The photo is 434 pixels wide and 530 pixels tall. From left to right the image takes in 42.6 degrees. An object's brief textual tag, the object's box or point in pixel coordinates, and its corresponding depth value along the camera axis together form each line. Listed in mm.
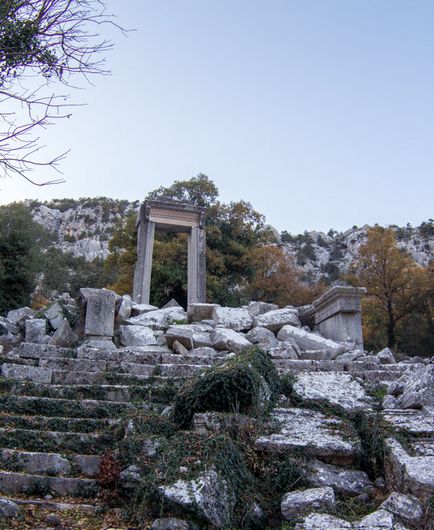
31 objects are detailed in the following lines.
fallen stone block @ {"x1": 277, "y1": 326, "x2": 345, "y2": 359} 9758
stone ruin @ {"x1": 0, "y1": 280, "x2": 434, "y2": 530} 3807
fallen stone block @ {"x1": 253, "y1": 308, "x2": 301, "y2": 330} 11078
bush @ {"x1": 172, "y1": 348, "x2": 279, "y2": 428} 4952
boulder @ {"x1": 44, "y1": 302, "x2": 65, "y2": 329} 10040
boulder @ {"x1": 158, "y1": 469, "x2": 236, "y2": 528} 3674
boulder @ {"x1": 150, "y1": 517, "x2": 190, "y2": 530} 3617
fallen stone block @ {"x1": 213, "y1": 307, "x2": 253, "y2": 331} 10797
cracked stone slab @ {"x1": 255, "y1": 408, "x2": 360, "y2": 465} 4539
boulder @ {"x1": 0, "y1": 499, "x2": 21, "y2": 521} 3850
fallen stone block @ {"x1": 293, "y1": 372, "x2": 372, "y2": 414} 5625
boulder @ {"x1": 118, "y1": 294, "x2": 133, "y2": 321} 10993
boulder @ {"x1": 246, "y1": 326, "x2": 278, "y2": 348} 10111
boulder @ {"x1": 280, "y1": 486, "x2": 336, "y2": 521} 3710
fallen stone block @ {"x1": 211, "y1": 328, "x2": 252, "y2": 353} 9141
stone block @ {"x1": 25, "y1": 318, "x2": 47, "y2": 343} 9289
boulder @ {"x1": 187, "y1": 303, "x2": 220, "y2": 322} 11578
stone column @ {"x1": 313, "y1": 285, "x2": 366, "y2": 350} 10766
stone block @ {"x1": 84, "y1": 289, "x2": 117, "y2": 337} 9484
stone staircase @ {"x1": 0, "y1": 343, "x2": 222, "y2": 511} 4520
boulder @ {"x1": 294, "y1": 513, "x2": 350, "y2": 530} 3377
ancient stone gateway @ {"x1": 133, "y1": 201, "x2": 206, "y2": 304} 15750
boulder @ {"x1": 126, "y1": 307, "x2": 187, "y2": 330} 10770
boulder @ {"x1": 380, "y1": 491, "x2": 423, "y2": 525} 3529
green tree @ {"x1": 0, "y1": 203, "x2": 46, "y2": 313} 18719
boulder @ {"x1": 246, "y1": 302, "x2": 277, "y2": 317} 12797
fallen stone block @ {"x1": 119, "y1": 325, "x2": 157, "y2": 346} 9609
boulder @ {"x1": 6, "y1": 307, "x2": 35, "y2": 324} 10984
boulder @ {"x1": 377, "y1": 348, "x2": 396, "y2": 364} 9414
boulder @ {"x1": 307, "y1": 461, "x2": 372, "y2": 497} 4199
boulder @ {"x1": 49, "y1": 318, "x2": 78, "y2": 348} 9055
